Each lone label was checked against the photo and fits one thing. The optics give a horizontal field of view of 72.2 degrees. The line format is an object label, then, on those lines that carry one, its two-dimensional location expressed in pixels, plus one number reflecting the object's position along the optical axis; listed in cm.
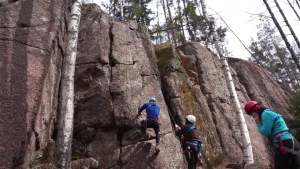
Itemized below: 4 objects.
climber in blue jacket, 854
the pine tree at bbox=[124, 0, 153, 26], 2423
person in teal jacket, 396
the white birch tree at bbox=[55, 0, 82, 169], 645
